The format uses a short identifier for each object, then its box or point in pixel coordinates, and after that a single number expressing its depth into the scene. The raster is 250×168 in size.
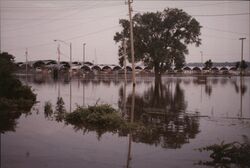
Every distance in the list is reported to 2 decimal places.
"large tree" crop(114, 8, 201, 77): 65.75
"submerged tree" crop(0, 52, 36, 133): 17.84
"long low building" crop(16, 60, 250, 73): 102.62
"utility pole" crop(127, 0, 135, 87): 39.75
